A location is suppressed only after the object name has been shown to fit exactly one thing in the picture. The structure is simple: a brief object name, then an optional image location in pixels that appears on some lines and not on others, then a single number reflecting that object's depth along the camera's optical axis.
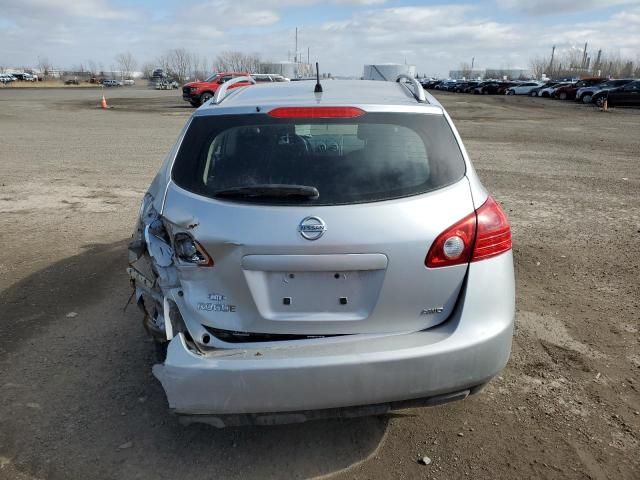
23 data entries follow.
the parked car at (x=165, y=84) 63.09
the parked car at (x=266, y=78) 29.50
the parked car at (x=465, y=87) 63.42
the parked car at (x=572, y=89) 46.39
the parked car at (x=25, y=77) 89.12
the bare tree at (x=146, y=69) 129.61
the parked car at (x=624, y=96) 35.09
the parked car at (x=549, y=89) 49.38
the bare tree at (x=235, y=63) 103.62
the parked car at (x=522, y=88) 54.78
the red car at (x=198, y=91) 29.71
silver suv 2.35
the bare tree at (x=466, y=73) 142.79
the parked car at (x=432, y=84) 82.71
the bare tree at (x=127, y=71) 140.75
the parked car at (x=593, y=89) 39.81
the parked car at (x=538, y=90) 52.36
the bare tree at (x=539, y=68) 137.88
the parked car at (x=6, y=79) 77.05
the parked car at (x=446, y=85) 72.06
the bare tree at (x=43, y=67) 142.65
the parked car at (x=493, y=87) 58.81
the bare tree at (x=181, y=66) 120.14
